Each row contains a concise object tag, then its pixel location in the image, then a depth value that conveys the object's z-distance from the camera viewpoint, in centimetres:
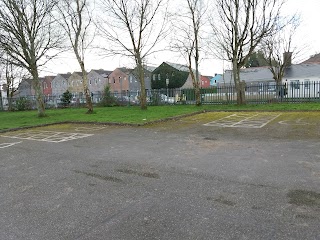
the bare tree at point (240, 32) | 1966
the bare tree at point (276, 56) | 2864
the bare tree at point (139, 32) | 1964
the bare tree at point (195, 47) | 2086
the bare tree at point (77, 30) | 1909
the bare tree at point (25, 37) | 1611
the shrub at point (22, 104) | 2866
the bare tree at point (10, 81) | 3256
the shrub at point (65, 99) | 2986
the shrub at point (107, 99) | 2761
